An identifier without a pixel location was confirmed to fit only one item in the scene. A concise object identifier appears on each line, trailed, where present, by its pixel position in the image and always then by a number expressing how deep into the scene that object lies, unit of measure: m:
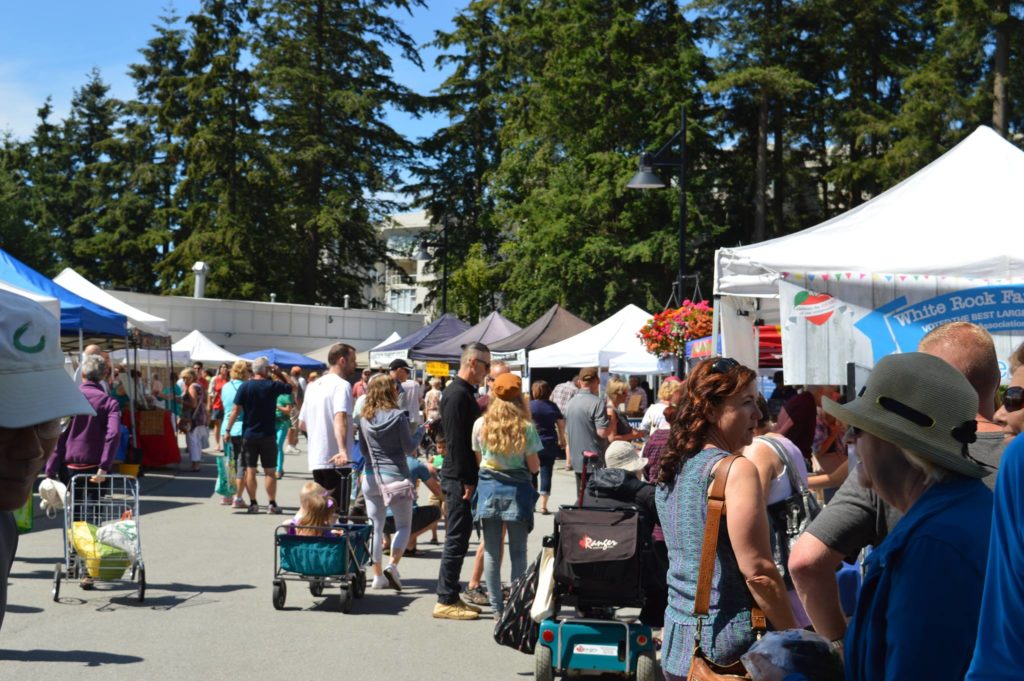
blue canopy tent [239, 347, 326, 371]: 41.28
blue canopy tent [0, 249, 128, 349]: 14.11
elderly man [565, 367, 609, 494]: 13.39
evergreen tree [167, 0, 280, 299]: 53.50
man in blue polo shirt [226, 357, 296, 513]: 14.65
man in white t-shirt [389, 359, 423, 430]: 16.19
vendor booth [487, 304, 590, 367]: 25.88
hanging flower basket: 16.23
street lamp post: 19.16
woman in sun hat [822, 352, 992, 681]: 2.04
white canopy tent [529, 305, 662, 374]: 22.72
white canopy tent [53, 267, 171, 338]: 19.70
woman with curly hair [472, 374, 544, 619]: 8.40
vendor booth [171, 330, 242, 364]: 36.56
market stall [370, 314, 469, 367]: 29.67
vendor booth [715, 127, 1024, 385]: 7.38
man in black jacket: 8.89
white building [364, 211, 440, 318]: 57.81
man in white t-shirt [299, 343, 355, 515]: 10.95
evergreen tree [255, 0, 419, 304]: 53.50
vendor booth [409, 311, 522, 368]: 28.09
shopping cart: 9.26
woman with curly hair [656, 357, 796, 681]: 3.77
